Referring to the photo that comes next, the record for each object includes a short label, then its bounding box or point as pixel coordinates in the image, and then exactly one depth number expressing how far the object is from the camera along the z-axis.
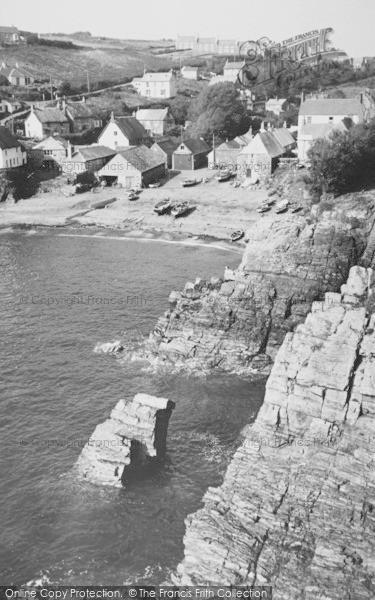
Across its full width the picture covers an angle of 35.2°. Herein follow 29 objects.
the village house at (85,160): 97.06
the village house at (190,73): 192.50
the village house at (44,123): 114.44
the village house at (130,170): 94.31
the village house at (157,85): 159.88
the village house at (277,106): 143.62
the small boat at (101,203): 87.12
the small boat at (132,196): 88.19
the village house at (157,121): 126.81
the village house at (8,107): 128.88
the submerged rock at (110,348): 46.03
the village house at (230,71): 173.75
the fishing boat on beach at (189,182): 93.00
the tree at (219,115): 113.25
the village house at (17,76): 158.75
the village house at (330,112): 107.75
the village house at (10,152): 95.00
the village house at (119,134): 110.56
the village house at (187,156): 103.19
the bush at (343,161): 72.06
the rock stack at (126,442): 30.43
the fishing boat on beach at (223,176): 93.56
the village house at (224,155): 102.19
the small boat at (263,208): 78.19
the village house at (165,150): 102.62
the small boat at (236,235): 72.72
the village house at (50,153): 101.00
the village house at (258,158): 93.94
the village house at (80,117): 121.25
